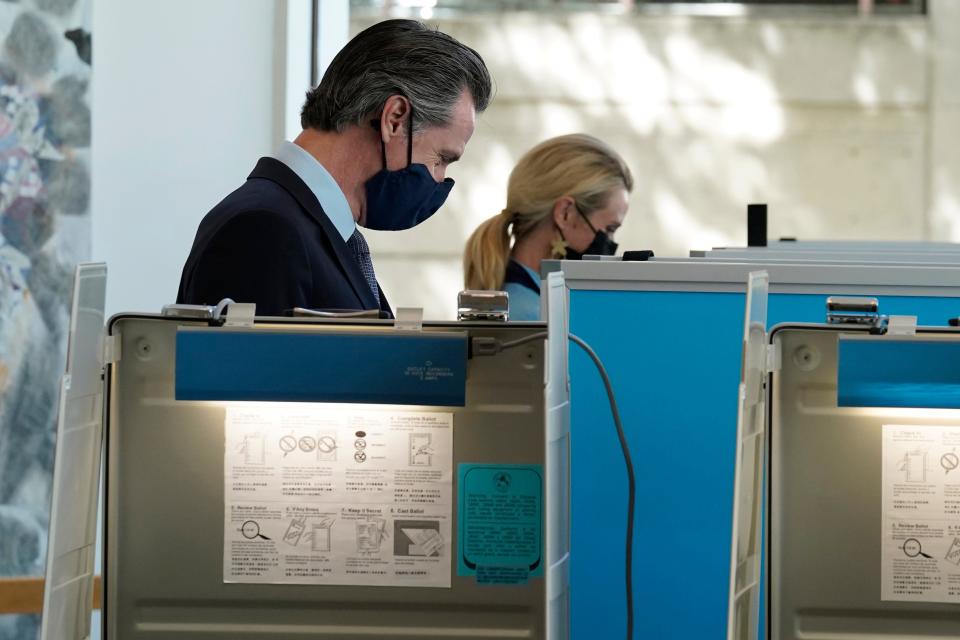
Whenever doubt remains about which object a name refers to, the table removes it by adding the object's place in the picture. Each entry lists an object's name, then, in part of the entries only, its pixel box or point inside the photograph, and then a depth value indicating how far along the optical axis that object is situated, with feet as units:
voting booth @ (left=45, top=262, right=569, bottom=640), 14.67
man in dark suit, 17.64
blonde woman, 28.70
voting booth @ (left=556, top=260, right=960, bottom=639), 17.34
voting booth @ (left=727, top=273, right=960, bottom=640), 14.50
